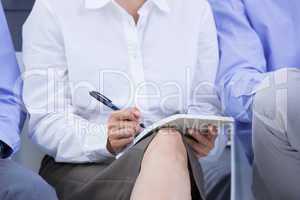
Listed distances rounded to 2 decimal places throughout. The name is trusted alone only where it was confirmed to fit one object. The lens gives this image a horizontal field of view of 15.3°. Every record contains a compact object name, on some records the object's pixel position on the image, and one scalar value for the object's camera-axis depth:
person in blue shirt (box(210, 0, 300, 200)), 2.38
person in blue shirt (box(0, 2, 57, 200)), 2.29
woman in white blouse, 2.58
